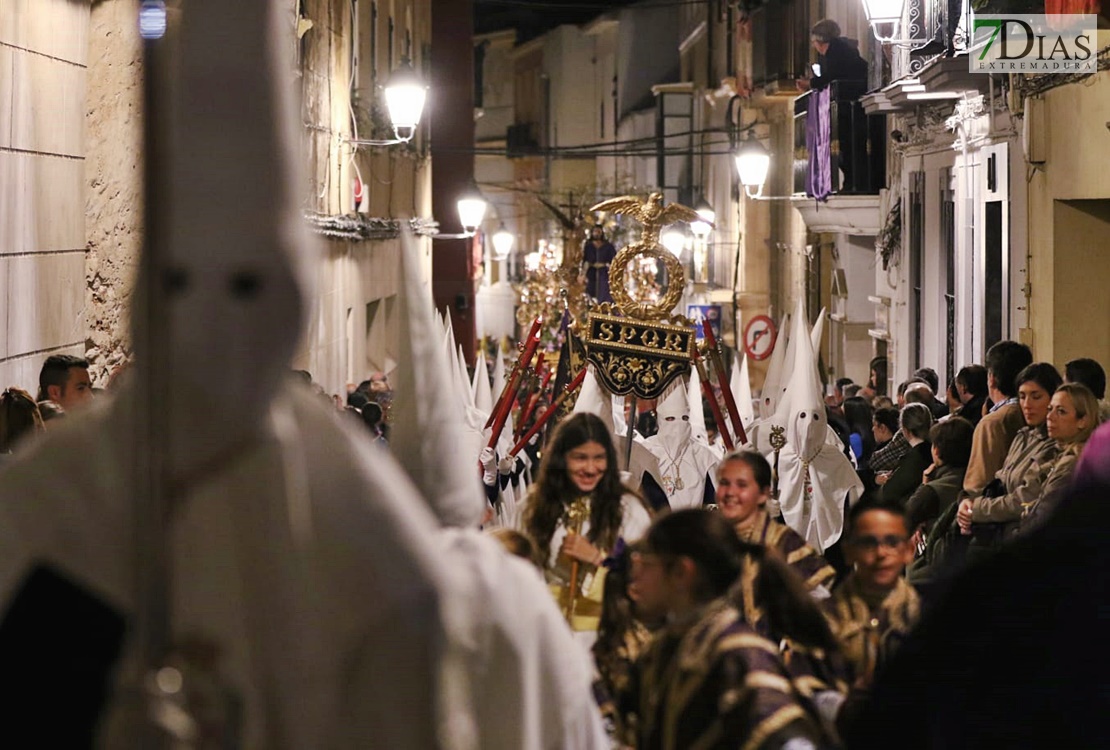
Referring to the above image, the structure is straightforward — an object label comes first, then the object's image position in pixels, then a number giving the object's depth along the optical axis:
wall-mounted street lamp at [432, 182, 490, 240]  28.52
